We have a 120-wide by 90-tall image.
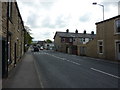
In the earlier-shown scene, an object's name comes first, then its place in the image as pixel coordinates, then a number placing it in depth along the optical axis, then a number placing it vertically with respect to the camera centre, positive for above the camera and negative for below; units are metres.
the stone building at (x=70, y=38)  34.23 +2.56
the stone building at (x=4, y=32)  4.69 +0.72
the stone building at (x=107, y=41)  12.20 +0.59
